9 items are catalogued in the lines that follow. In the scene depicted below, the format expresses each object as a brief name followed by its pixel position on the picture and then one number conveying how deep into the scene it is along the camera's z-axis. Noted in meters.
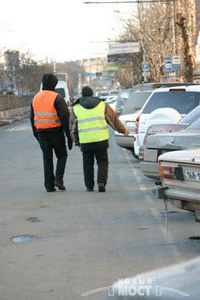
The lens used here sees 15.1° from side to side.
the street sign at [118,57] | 85.49
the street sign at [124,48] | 74.78
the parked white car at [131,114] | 19.02
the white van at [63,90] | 50.24
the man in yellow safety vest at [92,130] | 12.27
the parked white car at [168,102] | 15.35
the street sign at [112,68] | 121.40
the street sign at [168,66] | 39.56
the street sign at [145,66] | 55.22
